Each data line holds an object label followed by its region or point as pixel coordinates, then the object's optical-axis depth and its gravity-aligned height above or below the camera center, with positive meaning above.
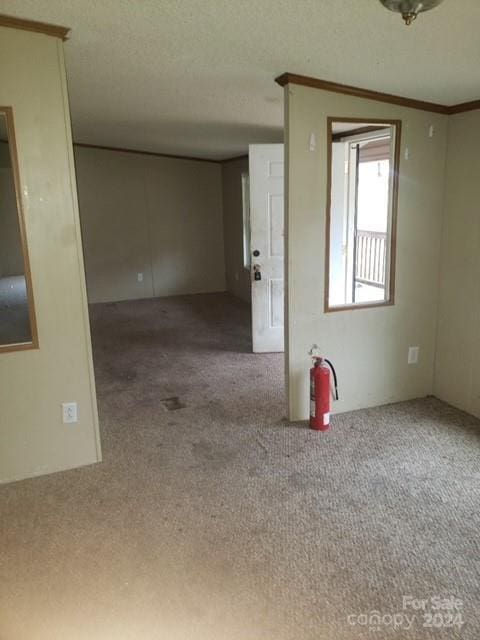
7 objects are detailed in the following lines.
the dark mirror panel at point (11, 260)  2.49 -0.22
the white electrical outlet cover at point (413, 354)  3.66 -1.05
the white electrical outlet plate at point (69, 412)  2.80 -1.08
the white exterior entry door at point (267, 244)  4.48 -0.29
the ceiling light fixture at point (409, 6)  1.54 +0.63
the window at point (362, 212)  3.34 -0.01
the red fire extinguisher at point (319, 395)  3.14 -1.16
